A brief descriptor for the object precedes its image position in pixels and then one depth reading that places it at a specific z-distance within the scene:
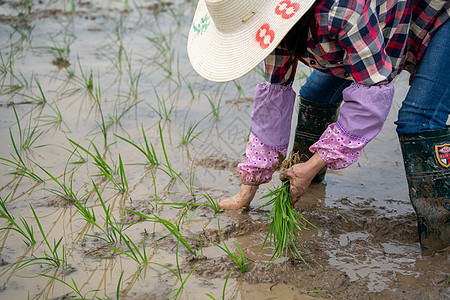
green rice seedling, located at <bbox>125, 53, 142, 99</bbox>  3.80
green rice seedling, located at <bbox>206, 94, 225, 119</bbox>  3.53
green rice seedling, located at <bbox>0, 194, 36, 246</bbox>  2.27
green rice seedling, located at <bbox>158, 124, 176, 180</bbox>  2.88
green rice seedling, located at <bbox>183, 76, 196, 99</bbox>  3.78
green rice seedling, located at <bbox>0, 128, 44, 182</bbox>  2.73
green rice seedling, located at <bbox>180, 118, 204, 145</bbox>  3.25
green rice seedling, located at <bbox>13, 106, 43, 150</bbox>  3.07
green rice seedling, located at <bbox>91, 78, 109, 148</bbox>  3.14
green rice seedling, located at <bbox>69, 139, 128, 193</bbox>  2.67
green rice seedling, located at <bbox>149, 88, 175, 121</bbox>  3.49
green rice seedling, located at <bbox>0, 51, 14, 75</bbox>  3.92
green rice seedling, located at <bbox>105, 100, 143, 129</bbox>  3.43
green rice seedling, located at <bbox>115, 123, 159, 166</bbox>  2.94
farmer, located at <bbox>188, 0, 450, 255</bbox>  1.93
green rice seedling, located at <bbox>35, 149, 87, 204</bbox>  2.58
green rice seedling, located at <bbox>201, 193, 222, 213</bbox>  2.59
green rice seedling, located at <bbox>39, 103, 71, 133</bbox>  3.38
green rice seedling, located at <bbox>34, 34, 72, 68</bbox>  4.20
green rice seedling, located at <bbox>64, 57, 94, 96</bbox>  3.82
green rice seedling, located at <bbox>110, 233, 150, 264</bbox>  2.15
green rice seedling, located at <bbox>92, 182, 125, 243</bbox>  2.29
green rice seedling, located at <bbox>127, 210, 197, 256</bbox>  2.21
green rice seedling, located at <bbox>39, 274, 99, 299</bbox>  1.97
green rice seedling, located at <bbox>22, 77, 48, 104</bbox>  3.59
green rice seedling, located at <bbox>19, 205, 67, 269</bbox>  2.13
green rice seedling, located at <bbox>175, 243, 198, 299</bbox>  2.00
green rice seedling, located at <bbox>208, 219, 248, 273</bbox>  2.15
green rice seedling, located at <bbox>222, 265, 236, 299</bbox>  1.94
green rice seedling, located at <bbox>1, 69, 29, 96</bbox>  3.72
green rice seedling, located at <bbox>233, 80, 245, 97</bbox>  3.90
